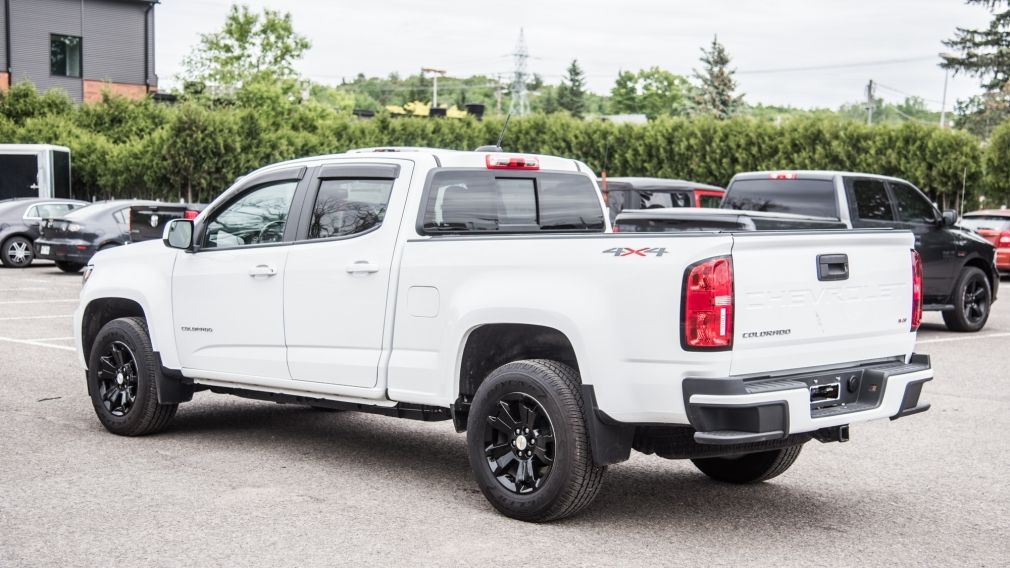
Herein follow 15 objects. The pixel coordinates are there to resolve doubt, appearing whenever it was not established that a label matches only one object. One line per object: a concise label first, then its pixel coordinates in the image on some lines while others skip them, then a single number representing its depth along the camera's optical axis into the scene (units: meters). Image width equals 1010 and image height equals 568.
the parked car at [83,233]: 22.91
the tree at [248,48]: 59.19
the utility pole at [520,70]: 88.06
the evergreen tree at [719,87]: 84.44
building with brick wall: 49.75
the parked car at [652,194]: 18.52
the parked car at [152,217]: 22.11
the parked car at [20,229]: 25.72
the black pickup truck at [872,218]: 12.77
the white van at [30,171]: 33.69
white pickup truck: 5.21
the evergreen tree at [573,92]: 123.78
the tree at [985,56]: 65.75
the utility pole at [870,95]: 68.06
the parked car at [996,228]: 24.16
